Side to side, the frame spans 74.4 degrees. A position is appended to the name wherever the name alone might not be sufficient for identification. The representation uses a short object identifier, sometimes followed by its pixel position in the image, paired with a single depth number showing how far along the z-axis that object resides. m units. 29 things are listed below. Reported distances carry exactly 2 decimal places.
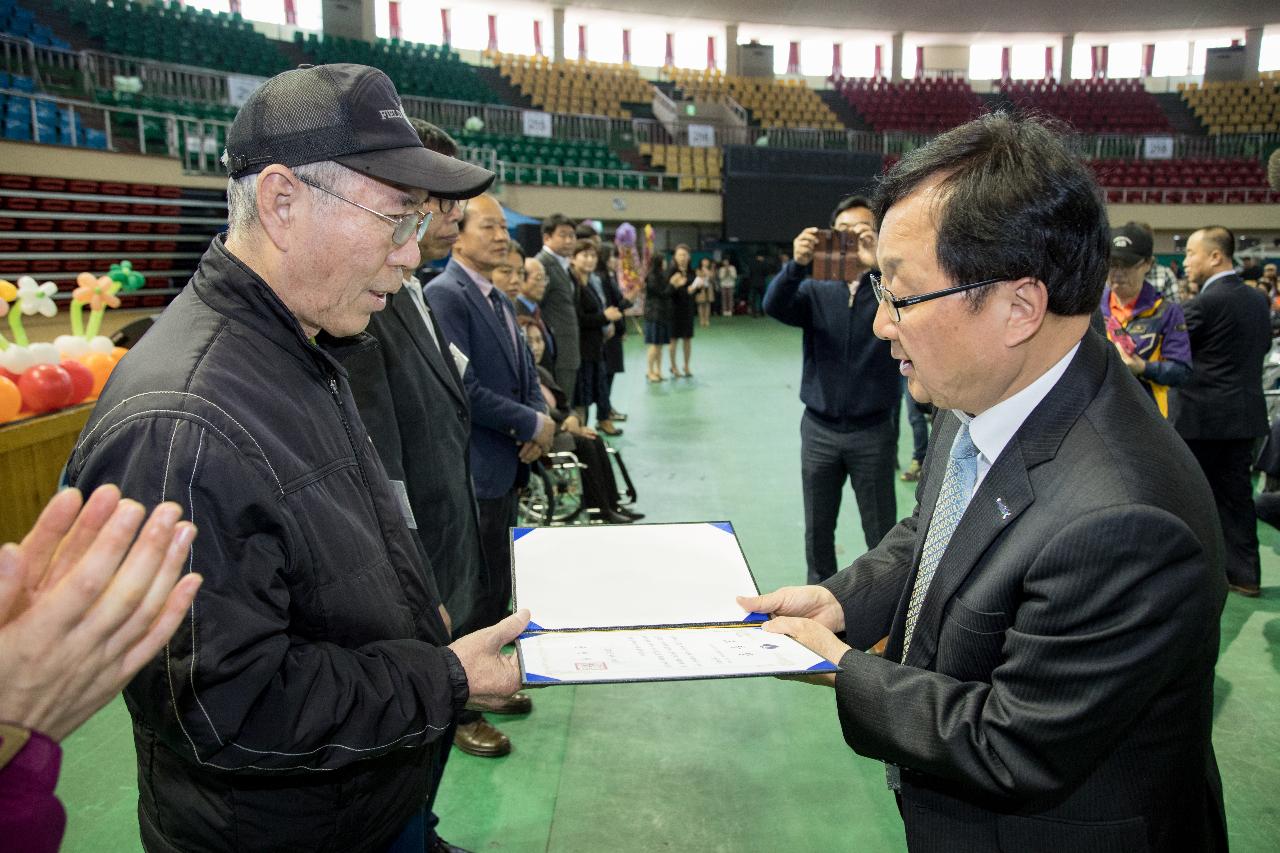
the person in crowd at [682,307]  10.03
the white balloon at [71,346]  4.13
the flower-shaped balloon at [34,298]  3.81
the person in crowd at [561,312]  6.12
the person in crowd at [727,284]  20.08
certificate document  1.17
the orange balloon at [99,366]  4.09
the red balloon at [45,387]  3.57
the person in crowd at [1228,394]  4.12
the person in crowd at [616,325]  8.15
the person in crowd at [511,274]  4.18
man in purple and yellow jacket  3.88
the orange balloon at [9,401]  3.35
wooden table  3.29
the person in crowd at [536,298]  5.14
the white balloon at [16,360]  3.61
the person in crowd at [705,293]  17.50
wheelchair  4.37
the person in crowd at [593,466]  4.73
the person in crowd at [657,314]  9.71
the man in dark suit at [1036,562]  1.02
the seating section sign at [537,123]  18.67
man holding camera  3.38
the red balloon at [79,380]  3.85
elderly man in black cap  1.03
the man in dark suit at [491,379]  3.02
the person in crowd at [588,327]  7.03
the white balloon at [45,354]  3.76
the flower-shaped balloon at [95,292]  4.27
